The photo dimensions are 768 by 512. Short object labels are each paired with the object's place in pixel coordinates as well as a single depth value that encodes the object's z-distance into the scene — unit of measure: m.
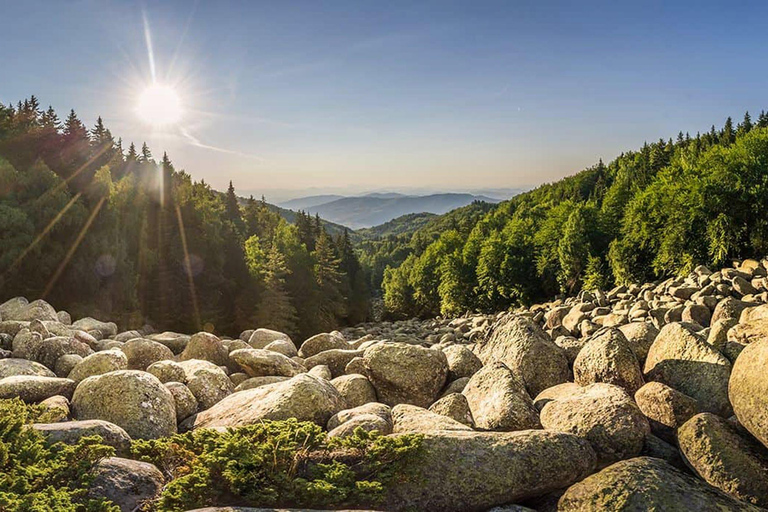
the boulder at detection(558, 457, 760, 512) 4.37
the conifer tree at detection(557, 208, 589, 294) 47.19
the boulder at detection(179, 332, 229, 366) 12.26
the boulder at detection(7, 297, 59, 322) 15.88
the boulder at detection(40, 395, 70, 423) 6.91
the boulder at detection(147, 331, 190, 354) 14.18
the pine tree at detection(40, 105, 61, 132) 45.47
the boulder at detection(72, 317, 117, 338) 16.03
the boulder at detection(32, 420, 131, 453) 5.49
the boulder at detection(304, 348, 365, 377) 11.41
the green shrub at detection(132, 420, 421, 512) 4.25
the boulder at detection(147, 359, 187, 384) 9.27
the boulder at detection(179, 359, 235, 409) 8.99
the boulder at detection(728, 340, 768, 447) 4.96
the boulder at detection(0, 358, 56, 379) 9.34
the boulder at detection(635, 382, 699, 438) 6.02
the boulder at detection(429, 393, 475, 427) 7.13
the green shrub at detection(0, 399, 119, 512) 3.86
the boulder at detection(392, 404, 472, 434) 6.05
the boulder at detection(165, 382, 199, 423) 8.19
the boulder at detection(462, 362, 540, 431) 6.46
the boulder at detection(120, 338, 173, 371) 11.35
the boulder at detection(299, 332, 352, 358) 13.71
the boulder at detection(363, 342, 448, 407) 9.44
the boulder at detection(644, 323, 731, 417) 6.46
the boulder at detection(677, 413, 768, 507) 4.84
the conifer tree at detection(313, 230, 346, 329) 49.58
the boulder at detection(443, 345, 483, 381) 10.01
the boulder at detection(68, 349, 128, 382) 9.43
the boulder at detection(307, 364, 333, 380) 10.20
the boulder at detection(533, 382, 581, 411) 7.22
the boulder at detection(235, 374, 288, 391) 9.84
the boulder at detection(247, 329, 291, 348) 15.24
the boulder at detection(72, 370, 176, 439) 7.09
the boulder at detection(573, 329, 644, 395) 7.22
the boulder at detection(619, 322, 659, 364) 8.18
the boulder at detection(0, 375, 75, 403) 7.84
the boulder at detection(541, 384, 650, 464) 5.61
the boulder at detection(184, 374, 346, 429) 6.95
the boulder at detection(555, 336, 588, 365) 8.98
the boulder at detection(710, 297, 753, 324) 14.24
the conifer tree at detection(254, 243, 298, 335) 36.47
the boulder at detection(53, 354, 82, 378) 10.34
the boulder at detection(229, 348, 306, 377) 10.80
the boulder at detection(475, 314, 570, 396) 8.49
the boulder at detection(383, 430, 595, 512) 4.80
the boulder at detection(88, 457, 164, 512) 4.55
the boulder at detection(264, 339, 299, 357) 13.34
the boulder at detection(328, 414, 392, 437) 5.85
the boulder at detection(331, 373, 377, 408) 9.12
